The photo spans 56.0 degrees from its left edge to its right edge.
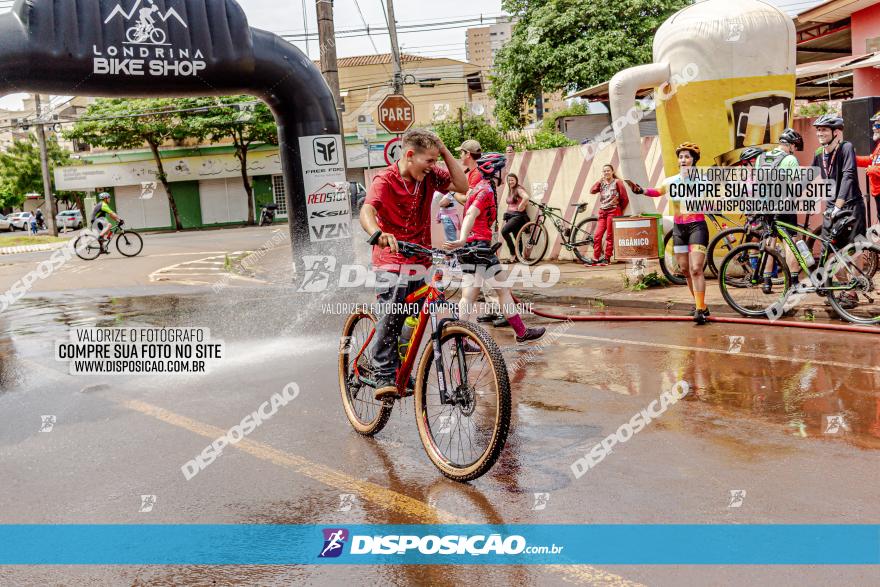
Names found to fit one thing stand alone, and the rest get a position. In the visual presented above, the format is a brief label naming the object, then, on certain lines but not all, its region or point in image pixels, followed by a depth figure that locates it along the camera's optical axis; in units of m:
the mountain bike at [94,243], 23.69
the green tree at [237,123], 46.78
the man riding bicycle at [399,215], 5.30
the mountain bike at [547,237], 15.12
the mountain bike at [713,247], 10.01
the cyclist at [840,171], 9.17
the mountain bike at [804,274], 8.51
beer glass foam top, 11.62
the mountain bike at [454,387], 4.46
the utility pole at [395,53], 26.88
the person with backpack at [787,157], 9.65
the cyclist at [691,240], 8.98
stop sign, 16.03
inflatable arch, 12.37
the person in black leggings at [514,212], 15.95
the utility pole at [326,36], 15.63
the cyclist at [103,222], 23.55
